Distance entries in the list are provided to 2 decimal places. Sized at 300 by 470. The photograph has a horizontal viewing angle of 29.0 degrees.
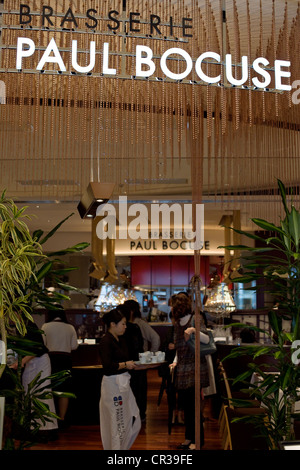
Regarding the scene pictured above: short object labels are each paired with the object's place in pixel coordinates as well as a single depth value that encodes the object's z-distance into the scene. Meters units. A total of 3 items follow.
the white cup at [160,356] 5.74
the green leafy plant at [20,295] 2.80
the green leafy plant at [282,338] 3.03
